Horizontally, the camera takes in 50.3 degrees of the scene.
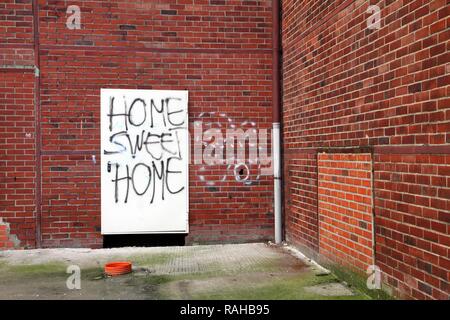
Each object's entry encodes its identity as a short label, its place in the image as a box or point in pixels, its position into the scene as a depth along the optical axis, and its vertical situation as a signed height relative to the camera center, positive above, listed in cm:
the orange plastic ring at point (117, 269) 538 -124
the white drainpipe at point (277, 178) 718 -31
